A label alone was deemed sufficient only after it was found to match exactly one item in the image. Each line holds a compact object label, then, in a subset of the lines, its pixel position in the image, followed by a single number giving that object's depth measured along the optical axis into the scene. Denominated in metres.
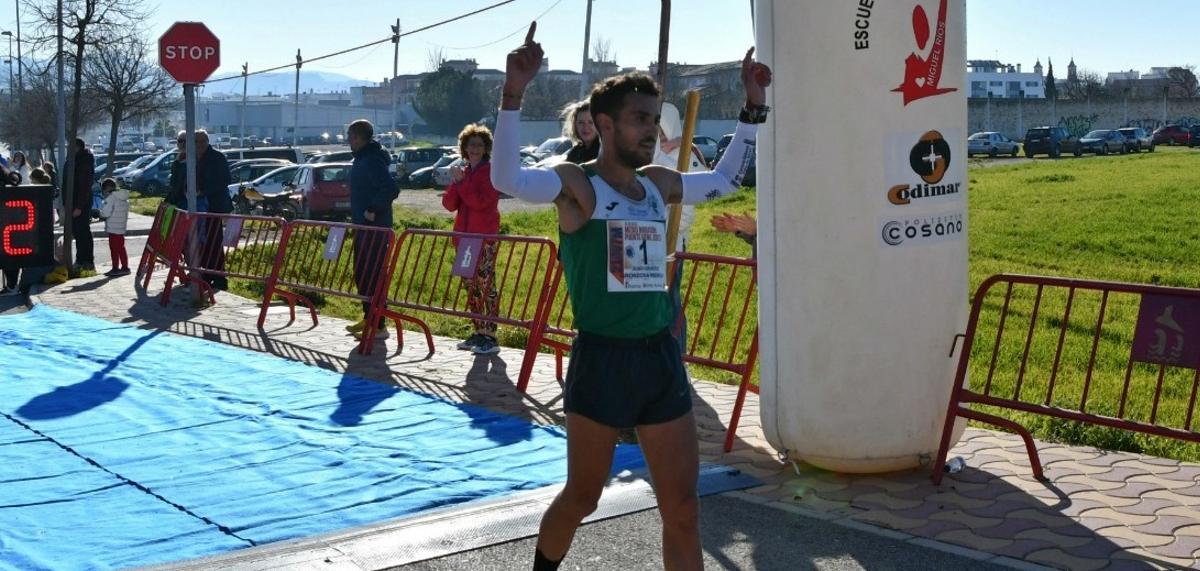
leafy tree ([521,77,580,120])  104.62
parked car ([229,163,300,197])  37.09
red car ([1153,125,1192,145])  67.81
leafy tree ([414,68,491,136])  108.06
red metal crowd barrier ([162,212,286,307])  14.10
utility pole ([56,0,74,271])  17.31
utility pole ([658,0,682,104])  9.71
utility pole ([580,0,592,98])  57.41
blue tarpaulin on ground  5.85
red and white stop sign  15.15
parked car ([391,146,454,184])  52.28
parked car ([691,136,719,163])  50.24
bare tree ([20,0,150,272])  18.39
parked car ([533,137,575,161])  50.31
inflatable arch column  6.30
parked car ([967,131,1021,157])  63.62
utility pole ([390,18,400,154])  75.89
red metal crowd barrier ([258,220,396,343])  11.67
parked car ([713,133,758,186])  36.84
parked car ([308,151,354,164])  51.38
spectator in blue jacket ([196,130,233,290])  16.14
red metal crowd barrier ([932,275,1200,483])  6.11
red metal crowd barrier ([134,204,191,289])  14.87
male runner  4.24
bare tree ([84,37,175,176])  41.66
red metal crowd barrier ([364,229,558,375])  9.45
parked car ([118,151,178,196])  45.78
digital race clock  8.84
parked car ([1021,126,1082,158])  60.66
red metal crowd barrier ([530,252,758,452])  7.73
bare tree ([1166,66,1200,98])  112.31
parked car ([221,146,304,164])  49.56
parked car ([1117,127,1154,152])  63.09
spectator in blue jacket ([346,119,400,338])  11.95
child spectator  17.97
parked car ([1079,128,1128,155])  61.72
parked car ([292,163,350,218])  32.00
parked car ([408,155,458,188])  50.38
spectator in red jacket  10.62
